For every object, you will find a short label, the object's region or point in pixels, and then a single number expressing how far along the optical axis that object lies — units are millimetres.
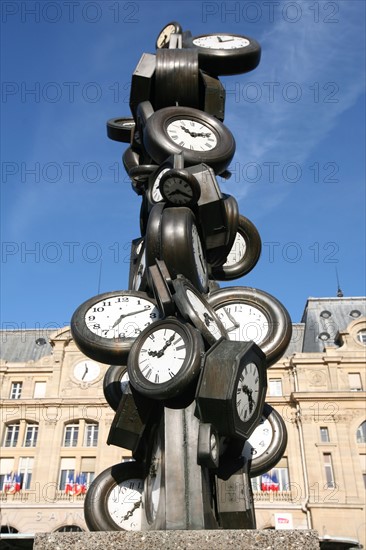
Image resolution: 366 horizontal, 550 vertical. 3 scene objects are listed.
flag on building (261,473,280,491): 32125
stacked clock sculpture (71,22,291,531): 4750
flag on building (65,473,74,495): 32188
